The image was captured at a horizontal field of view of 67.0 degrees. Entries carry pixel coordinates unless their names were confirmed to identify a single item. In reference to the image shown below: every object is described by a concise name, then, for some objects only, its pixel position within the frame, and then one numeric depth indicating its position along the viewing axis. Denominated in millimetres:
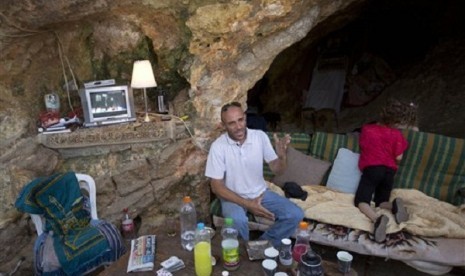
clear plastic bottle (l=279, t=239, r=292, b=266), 1981
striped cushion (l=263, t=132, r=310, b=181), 3504
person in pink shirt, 2914
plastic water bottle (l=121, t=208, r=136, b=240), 3137
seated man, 2727
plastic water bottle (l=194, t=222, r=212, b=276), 1903
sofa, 2488
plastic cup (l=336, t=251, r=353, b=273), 1903
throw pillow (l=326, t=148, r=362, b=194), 3189
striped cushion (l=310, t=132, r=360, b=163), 3360
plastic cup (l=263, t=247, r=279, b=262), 1945
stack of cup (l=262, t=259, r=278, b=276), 1813
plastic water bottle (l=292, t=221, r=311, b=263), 2010
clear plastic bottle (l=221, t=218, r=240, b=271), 1951
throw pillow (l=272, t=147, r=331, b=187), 3326
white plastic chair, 2814
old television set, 3154
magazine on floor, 2004
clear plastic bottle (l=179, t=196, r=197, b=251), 2234
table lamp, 3092
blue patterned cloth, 2484
